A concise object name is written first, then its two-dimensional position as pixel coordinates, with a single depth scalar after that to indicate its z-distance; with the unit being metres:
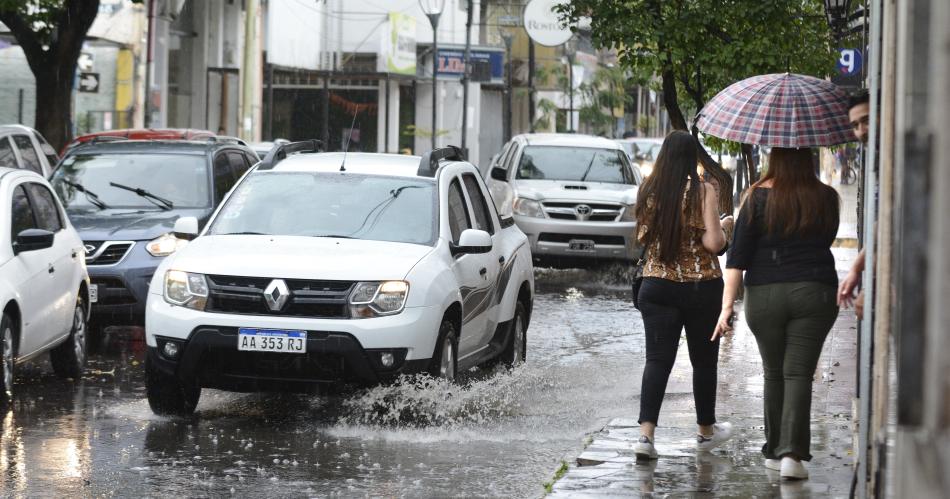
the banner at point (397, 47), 49.31
